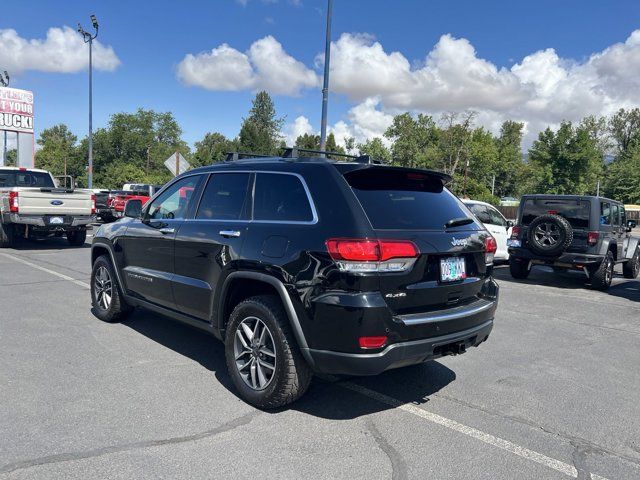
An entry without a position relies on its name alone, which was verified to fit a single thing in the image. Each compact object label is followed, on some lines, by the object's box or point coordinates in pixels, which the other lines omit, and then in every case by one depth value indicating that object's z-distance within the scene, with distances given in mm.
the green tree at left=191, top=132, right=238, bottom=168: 87738
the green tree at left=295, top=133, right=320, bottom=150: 91162
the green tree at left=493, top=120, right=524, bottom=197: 80438
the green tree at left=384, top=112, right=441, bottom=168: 57650
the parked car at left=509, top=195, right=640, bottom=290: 9742
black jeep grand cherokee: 3320
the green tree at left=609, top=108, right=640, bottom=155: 66375
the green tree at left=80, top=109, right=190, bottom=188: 77938
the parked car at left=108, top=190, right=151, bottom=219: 23453
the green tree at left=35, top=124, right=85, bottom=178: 82312
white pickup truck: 12672
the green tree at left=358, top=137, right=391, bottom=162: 68000
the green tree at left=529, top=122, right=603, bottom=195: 51219
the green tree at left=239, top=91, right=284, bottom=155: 82312
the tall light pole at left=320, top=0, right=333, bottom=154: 15445
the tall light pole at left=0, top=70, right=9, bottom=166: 48812
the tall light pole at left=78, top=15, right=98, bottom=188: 31047
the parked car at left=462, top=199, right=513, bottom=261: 12155
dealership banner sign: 34562
